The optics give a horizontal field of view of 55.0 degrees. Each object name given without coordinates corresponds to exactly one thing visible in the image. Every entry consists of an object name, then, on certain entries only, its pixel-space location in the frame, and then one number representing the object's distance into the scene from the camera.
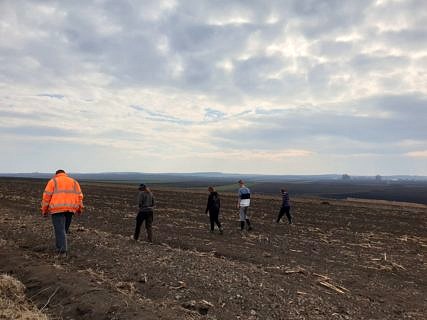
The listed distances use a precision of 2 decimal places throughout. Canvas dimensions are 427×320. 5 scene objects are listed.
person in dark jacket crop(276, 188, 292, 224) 20.08
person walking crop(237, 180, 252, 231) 16.97
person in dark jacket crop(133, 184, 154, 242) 13.48
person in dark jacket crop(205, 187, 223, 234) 16.34
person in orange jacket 10.34
